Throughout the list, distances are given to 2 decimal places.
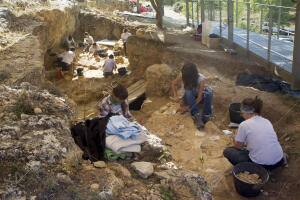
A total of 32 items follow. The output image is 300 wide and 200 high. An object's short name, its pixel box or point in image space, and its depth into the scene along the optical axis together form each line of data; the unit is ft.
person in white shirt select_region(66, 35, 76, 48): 52.49
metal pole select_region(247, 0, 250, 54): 30.69
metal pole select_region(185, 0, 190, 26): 53.98
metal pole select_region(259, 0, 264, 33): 32.55
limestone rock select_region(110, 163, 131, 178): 9.99
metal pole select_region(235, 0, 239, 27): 36.93
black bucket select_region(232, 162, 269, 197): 13.12
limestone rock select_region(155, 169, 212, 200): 9.77
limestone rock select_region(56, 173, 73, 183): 8.79
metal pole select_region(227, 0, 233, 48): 34.89
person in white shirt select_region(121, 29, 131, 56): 49.37
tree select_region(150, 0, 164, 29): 48.26
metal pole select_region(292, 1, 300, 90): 21.62
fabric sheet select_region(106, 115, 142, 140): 11.59
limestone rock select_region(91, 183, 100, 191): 8.77
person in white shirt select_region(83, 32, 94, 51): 54.78
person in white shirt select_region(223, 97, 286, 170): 13.24
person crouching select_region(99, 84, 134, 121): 14.89
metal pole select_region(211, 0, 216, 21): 44.69
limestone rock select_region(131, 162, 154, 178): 10.23
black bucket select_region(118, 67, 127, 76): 42.40
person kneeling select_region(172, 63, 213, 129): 19.57
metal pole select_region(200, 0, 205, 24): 46.78
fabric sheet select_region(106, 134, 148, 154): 11.24
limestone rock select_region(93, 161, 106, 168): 10.08
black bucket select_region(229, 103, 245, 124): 19.82
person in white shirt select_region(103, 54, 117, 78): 41.32
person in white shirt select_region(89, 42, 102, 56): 51.67
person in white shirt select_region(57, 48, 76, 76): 43.61
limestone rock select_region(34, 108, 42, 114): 11.93
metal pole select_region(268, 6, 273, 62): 26.09
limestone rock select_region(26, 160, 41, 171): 8.82
